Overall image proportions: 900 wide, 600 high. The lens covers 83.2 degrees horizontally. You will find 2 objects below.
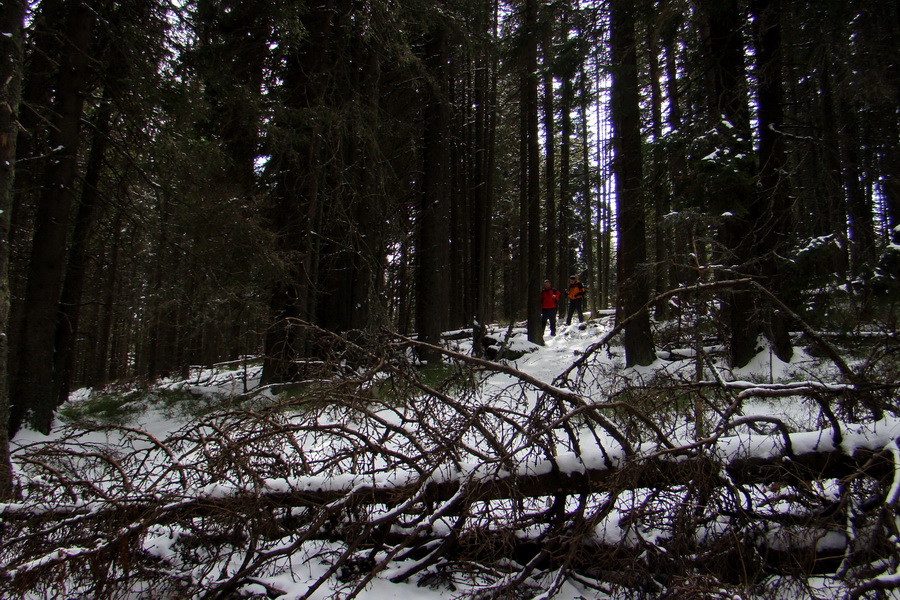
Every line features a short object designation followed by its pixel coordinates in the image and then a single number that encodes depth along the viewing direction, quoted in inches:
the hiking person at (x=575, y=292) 615.5
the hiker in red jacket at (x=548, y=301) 574.2
